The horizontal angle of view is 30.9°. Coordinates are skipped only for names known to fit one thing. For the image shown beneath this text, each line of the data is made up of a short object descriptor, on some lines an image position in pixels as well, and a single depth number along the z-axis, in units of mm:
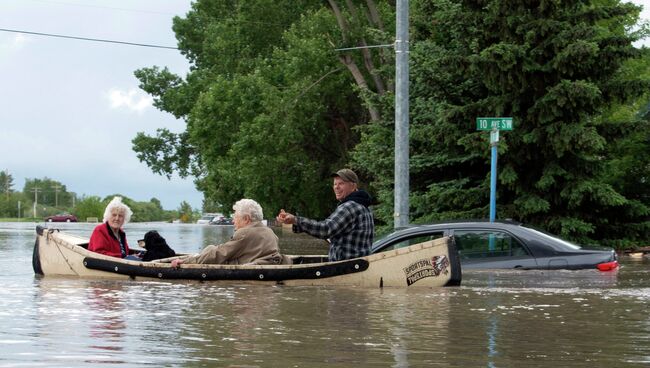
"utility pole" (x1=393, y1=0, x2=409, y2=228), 21453
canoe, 15719
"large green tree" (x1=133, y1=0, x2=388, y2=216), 44344
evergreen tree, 24875
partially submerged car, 16656
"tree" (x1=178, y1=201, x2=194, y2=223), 182375
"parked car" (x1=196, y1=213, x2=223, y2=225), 155600
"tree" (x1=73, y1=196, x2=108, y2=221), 173962
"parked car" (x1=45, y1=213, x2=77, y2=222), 139975
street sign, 19797
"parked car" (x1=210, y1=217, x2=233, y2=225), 135475
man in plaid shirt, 15156
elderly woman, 17516
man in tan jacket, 16359
